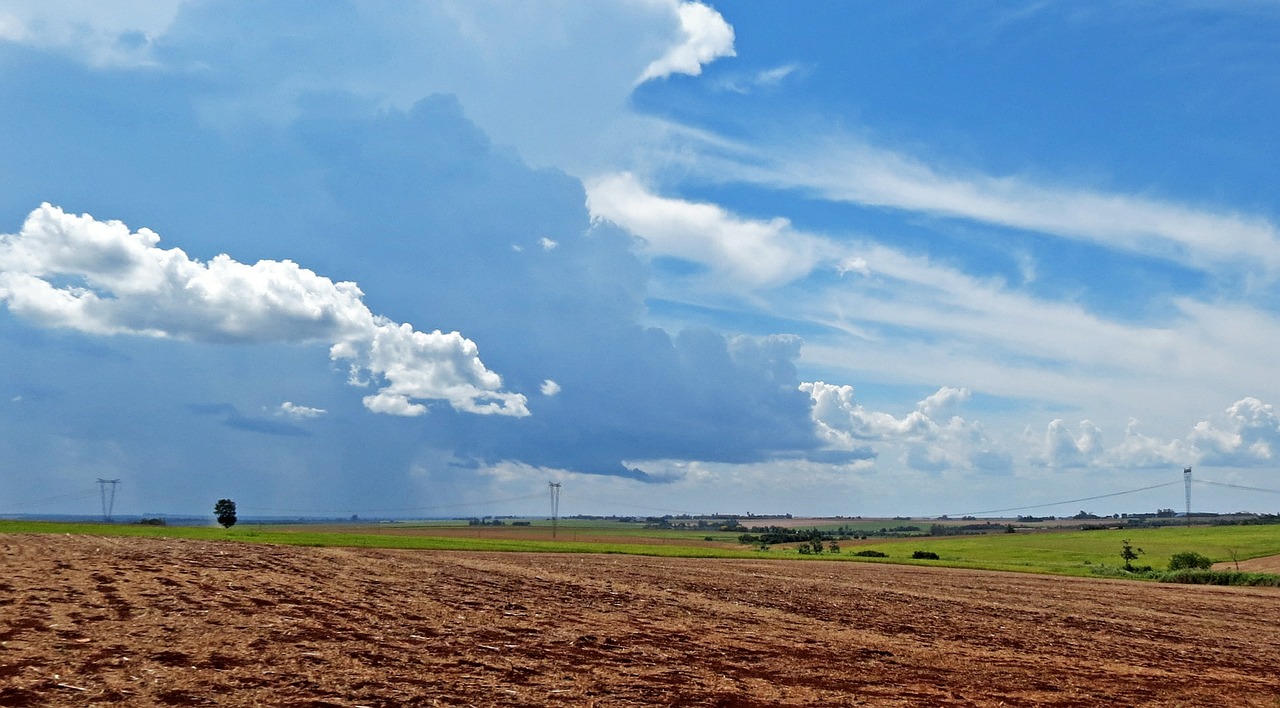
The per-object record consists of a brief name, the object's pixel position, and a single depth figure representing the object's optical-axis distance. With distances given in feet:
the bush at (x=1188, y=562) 299.99
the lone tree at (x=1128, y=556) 287.50
